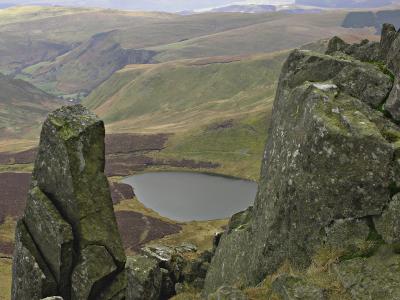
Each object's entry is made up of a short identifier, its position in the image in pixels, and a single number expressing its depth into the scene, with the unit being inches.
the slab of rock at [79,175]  952.9
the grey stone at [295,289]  642.8
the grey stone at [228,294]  700.7
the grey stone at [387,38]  1114.2
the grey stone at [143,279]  1037.2
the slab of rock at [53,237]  920.3
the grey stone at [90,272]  925.8
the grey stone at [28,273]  918.4
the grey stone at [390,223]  678.9
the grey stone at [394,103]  824.9
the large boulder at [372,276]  619.8
